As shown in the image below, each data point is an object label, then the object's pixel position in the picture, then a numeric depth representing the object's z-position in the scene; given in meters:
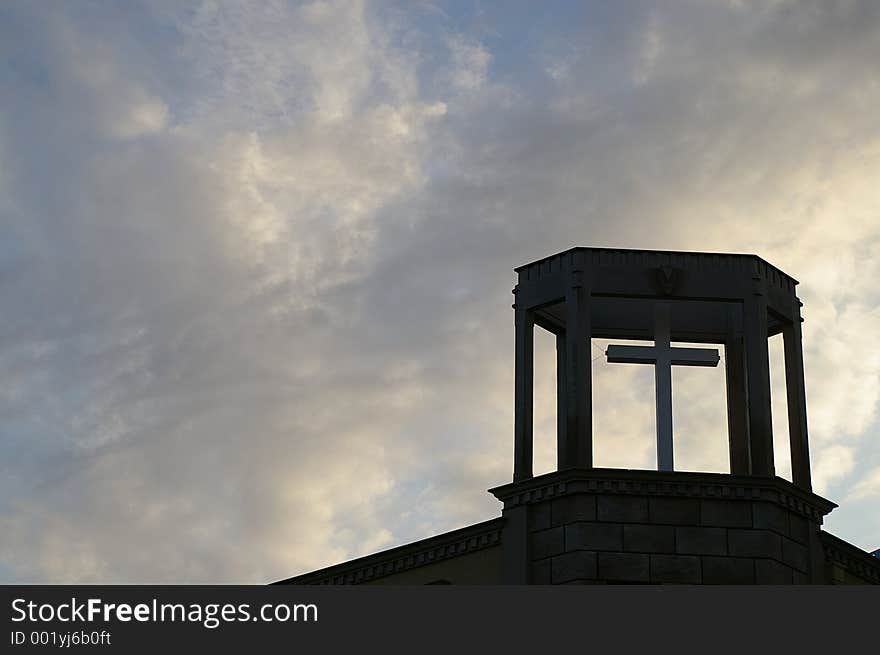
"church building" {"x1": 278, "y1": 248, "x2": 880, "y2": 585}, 36.59
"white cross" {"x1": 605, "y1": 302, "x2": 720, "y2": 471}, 39.91
